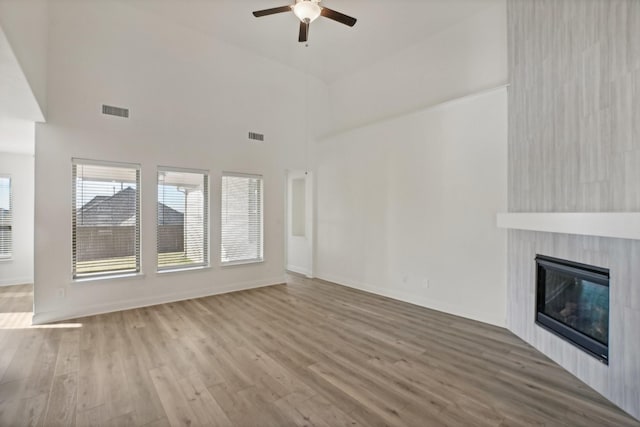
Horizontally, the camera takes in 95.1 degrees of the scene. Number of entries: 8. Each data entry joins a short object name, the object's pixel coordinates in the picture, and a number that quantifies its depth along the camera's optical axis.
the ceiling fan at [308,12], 3.43
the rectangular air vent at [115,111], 4.37
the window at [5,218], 5.85
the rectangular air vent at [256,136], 5.93
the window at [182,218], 4.93
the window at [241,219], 5.64
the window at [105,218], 4.25
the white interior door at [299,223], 6.92
